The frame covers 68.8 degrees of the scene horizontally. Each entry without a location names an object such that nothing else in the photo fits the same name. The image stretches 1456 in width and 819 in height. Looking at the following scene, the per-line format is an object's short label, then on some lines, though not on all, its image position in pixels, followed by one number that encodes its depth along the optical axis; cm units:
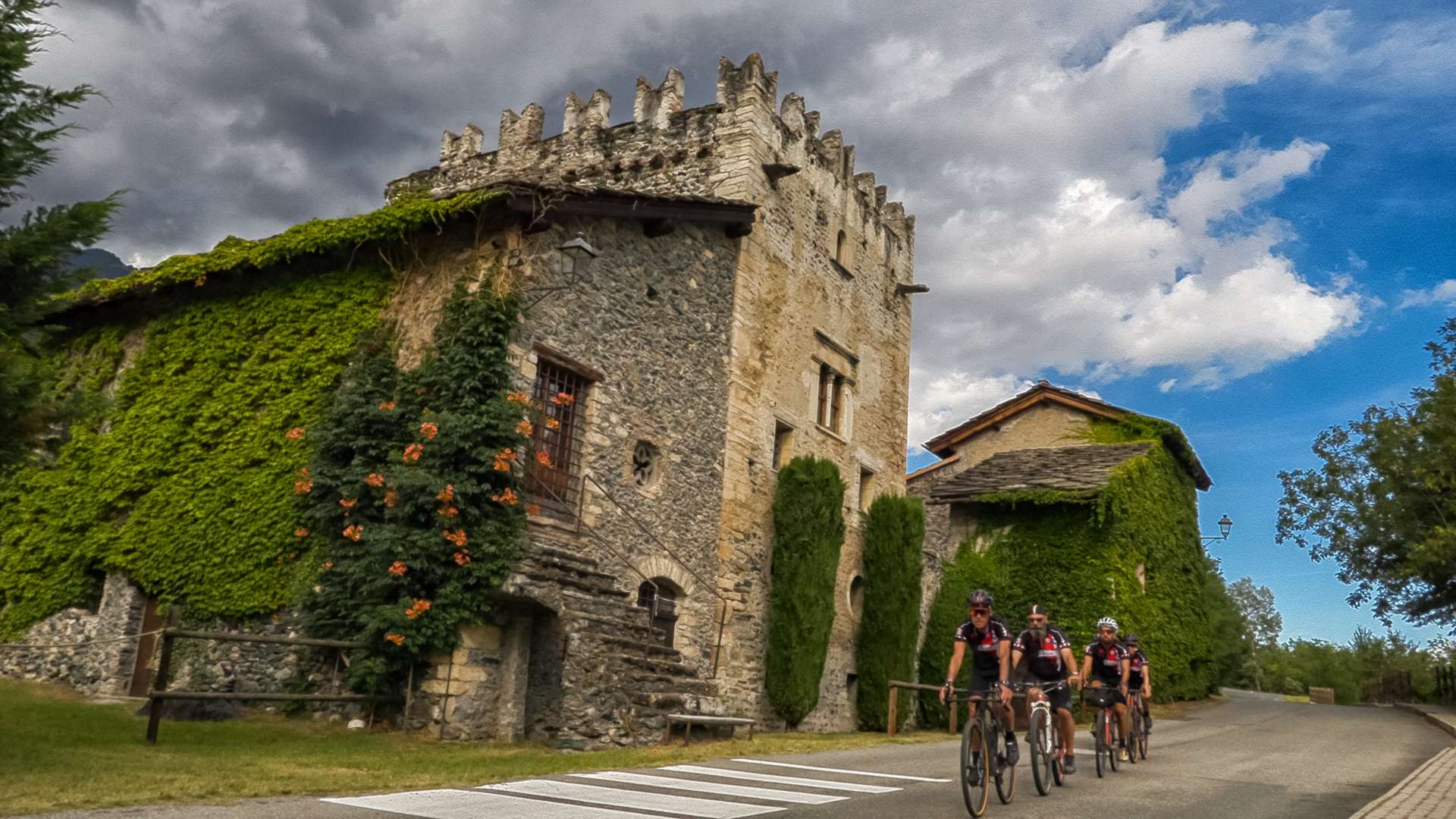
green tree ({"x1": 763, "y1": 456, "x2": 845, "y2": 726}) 1831
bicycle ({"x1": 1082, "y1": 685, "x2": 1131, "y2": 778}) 1066
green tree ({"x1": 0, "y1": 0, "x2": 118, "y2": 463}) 835
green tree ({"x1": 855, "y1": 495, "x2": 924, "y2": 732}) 2114
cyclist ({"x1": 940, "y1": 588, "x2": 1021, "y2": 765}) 857
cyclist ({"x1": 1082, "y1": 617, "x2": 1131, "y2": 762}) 1130
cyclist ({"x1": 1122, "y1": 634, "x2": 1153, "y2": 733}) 1269
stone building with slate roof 2588
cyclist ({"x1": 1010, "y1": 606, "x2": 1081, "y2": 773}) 967
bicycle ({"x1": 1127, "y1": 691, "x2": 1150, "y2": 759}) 1247
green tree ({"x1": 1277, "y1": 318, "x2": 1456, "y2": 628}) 2545
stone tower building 1283
